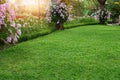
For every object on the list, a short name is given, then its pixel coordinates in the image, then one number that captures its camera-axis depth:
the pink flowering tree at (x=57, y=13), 4.94
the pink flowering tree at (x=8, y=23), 2.49
